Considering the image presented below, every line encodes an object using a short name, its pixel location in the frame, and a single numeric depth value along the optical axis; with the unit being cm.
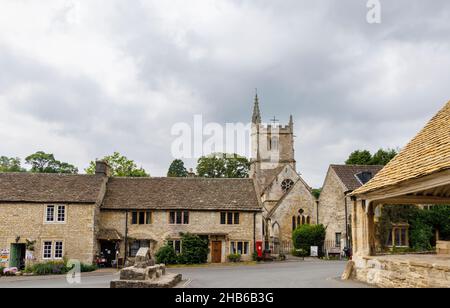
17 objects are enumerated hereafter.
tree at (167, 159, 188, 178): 8975
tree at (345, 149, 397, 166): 5244
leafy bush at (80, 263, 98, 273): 2943
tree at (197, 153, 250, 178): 7750
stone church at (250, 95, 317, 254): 4550
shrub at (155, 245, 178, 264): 3206
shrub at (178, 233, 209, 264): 3259
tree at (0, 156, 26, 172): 9085
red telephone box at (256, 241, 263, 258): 3406
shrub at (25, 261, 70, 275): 2814
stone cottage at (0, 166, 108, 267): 3097
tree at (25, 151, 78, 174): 7638
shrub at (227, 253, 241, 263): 3369
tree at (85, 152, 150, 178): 5647
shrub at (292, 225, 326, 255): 3979
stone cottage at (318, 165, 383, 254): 3823
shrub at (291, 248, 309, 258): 3897
